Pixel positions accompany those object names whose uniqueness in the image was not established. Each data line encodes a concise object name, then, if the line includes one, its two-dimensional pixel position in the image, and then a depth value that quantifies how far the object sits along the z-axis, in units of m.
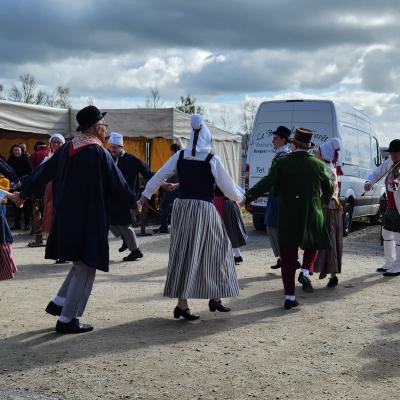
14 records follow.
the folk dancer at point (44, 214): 9.64
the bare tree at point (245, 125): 45.16
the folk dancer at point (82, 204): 5.29
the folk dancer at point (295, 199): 6.54
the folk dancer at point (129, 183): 9.20
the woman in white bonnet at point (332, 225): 7.66
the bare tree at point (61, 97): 43.83
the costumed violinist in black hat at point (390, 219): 8.58
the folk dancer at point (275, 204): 7.97
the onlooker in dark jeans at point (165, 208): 13.45
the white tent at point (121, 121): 14.59
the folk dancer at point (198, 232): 5.75
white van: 12.52
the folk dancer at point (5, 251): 6.28
